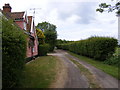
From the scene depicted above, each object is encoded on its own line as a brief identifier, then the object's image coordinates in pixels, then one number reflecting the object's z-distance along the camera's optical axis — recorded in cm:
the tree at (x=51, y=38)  2864
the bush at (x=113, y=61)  907
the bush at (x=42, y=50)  1794
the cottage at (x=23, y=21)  1236
